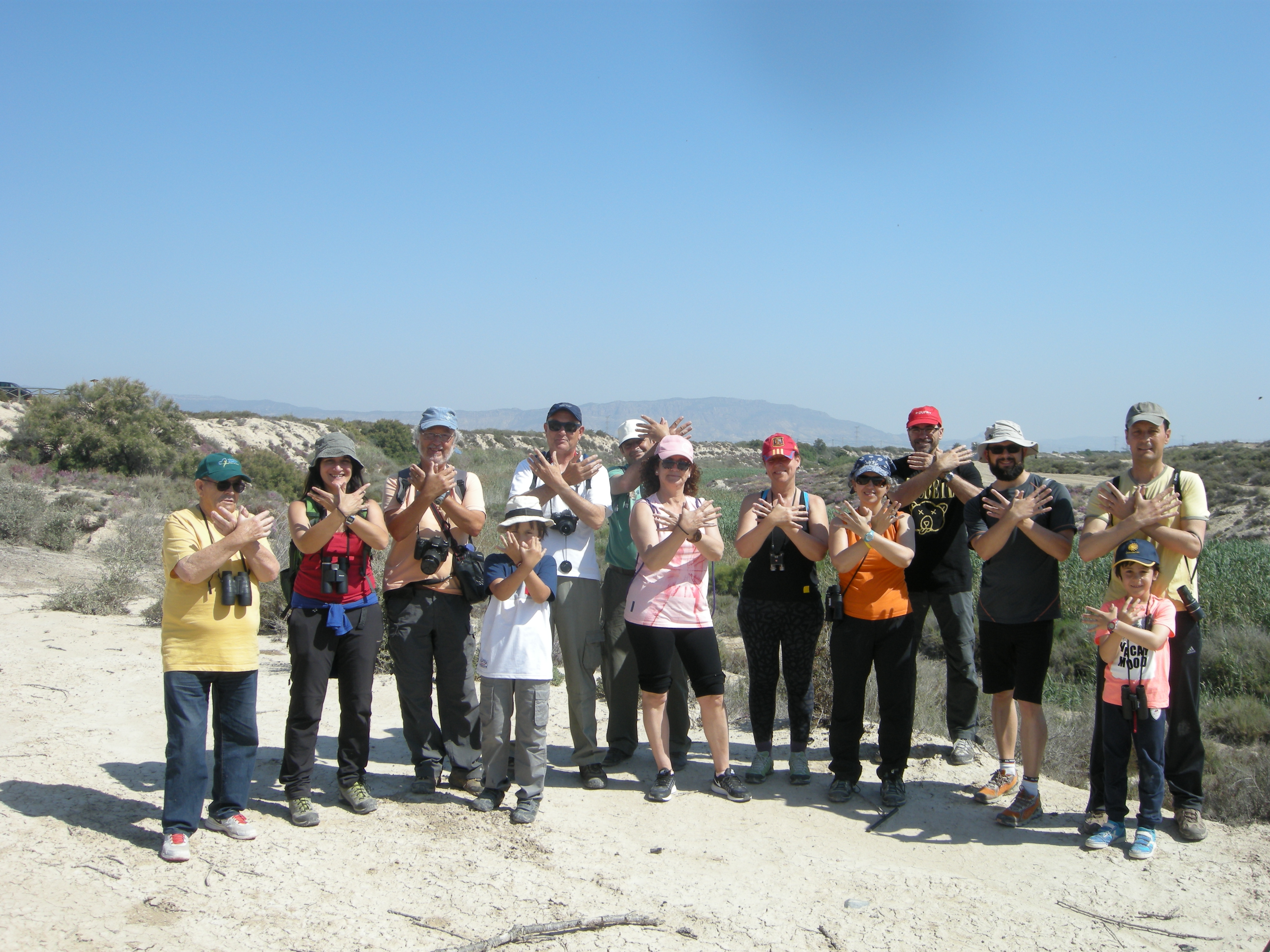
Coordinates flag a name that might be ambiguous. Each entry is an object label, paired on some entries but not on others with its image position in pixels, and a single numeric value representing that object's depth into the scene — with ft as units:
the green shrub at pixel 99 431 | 73.46
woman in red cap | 16.03
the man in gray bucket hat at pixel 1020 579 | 15.20
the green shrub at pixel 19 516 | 44.62
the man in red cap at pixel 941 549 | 17.70
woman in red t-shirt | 14.49
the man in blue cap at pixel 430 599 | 15.51
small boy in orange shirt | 14.01
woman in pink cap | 15.72
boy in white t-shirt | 15.06
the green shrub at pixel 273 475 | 75.97
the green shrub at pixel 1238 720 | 24.98
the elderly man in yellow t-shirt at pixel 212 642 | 13.07
